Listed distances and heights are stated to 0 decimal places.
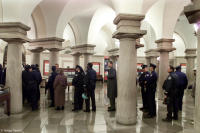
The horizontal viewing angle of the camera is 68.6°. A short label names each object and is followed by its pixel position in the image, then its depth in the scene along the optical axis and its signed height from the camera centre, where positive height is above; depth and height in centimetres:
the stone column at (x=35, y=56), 873 +72
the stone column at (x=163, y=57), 761 +53
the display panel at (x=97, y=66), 1782 +20
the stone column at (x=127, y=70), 423 -7
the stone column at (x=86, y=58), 1056 +70
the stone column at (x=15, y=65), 484 +10
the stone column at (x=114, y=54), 1279 +122
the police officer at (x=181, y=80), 507 -45
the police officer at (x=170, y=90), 468 -74
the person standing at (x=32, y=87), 554 -74
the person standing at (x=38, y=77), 600 -38
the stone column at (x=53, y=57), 810 +58
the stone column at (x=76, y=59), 1146 +69
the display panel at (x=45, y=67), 1549 +10
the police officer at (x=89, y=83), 538 -56
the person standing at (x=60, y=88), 553 -77
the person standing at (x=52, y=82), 619 -61
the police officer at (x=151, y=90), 515 -80
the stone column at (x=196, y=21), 185 +60
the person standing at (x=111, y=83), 545 -58
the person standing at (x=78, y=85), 554 -65
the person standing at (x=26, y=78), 554 -38
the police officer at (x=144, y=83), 530 -58
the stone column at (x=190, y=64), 1265 +28
